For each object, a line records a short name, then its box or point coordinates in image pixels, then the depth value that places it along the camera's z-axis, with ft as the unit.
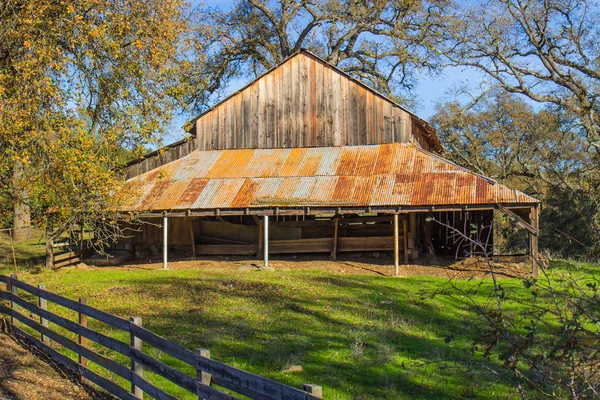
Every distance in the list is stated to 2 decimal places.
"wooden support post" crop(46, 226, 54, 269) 74.20
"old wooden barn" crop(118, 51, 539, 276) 70.33
